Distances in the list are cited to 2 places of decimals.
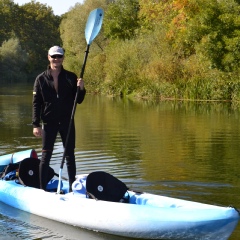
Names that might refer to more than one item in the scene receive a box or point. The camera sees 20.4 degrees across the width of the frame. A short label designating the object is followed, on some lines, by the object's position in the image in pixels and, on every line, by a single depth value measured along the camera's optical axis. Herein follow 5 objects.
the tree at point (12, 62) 78.06
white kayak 6.49
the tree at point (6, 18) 95.50
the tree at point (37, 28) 95.94
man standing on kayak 8.11
